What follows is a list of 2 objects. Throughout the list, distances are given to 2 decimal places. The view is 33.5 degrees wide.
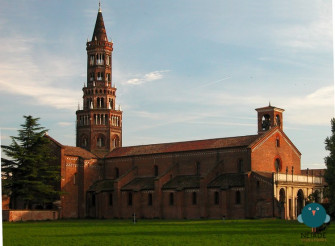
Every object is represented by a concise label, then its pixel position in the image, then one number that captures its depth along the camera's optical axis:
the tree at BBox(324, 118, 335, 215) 41.45
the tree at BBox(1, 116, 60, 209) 62.62
